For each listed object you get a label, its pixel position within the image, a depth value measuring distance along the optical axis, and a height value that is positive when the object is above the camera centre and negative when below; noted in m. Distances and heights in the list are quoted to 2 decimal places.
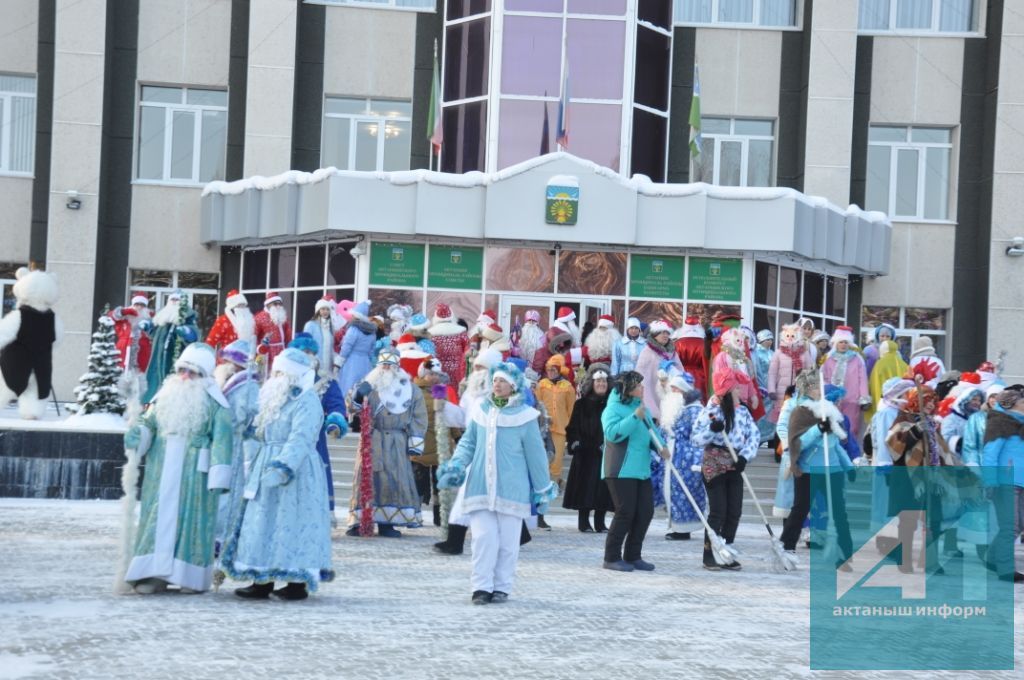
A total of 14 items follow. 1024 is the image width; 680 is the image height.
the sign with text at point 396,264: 24.89 +0.93
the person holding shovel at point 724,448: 12.51 -0.92
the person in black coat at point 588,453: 15.30 -1.24
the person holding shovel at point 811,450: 13.23 -0.96
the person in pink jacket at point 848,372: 20.03 -0.39
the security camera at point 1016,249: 27.86 +1.84
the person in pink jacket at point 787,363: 20.11 -0.32
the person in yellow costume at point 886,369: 20.69 -0.33
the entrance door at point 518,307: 25.36 +0.34
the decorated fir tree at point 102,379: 17.28 -0.82
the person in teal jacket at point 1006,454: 13.37 -0.93
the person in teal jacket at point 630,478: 11.91 -1.14
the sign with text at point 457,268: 25.08 +0.92
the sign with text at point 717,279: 25.39 +0.94
